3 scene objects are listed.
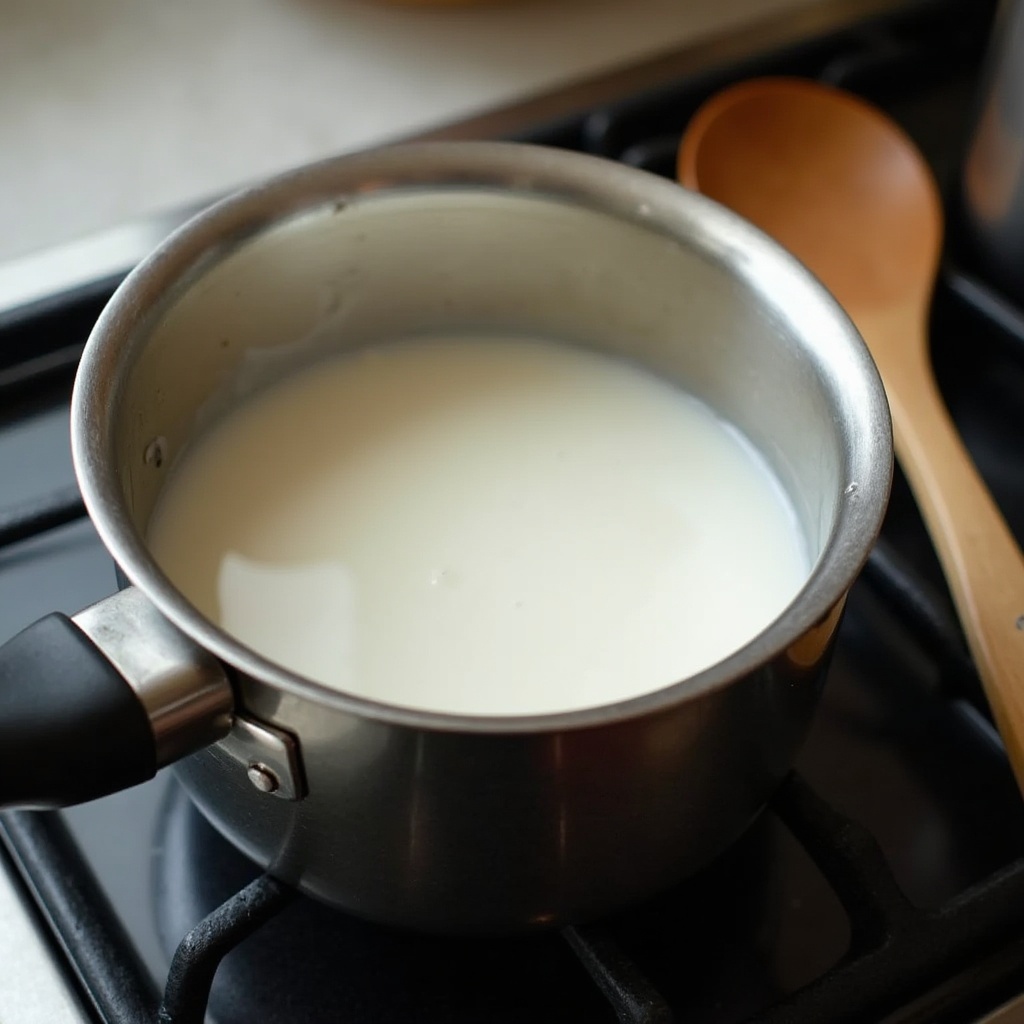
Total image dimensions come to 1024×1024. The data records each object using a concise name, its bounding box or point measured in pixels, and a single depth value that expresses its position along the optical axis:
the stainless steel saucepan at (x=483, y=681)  0.37
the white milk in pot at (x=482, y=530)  0.52
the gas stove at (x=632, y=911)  0.46
